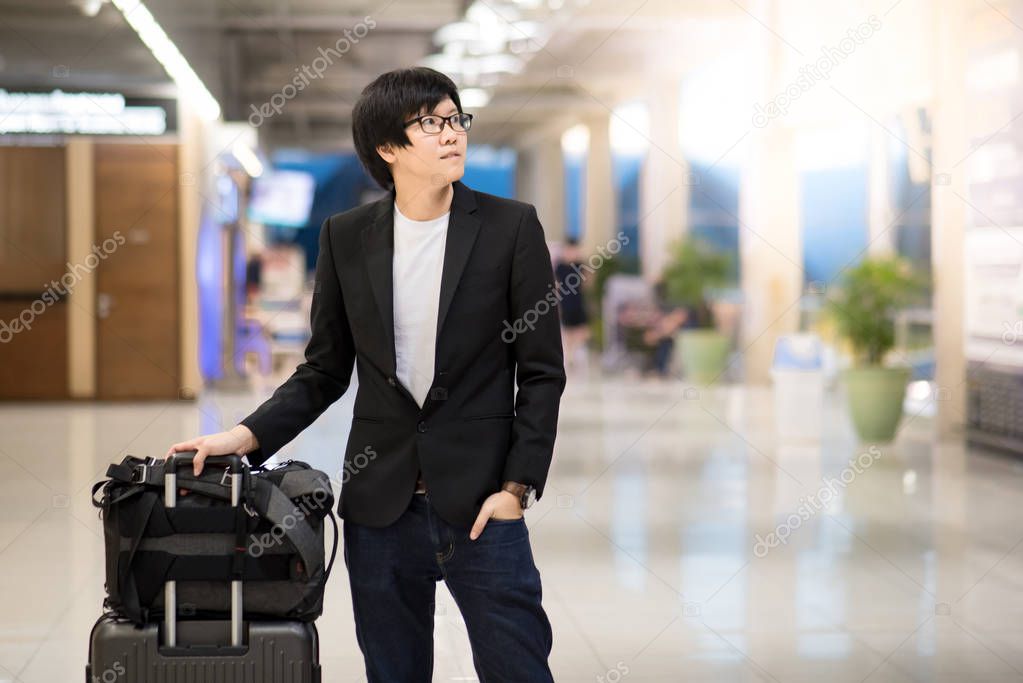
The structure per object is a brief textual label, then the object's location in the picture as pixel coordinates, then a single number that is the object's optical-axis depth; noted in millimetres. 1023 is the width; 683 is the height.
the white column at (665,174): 20000
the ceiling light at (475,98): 22234
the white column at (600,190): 24016
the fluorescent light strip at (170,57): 9930
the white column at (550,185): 29156
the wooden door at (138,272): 13562
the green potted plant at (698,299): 16219
